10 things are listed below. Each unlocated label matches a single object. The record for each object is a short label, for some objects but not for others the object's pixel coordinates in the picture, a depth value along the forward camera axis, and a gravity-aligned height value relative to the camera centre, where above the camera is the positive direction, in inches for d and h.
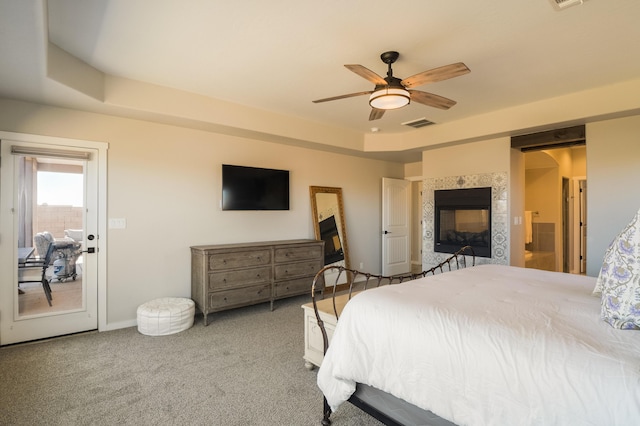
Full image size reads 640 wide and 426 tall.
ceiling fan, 95.0 +41.9
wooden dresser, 151.4 -29.7
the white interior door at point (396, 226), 255.8 -9.7
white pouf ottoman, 136.6 -44.5
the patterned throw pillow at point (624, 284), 53.2 -11.9
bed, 43.9 -22.8
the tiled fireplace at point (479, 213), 186.5 +0.8
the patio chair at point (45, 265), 133.0 -21.2
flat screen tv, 173.6 +14.6
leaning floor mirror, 213.5 -6.6
